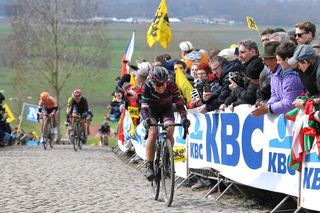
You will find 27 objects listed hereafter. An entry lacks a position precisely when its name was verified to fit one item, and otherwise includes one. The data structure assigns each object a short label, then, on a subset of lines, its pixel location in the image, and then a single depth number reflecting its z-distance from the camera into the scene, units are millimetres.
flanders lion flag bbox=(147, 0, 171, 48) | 20688
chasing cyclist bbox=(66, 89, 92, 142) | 28375
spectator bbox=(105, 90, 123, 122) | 29972
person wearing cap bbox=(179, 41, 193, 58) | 17531
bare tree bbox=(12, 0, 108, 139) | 80562
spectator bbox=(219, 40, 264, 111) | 11797
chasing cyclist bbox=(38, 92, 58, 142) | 28861
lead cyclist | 12445
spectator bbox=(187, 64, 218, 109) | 13755
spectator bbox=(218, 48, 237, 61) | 13805
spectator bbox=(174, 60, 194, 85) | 16656
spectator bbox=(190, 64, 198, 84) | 14153
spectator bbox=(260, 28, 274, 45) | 12859
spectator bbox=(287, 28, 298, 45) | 12648
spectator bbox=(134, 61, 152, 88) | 16292
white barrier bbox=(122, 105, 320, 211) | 9969
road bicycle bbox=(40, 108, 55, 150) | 28312
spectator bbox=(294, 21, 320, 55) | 11609
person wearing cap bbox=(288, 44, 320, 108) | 9961
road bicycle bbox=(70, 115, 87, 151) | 27797
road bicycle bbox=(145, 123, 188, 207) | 11727
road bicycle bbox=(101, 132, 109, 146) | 47438
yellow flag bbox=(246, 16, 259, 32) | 20284
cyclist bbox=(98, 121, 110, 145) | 47044
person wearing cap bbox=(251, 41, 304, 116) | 10398
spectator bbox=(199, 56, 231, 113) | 13109
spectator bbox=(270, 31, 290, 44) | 12109
